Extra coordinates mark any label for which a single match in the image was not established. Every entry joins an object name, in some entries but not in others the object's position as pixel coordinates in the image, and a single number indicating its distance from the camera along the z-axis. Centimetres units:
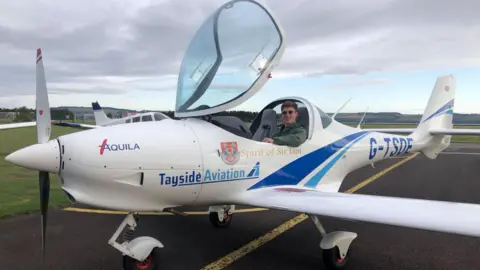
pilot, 475
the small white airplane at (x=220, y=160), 338
